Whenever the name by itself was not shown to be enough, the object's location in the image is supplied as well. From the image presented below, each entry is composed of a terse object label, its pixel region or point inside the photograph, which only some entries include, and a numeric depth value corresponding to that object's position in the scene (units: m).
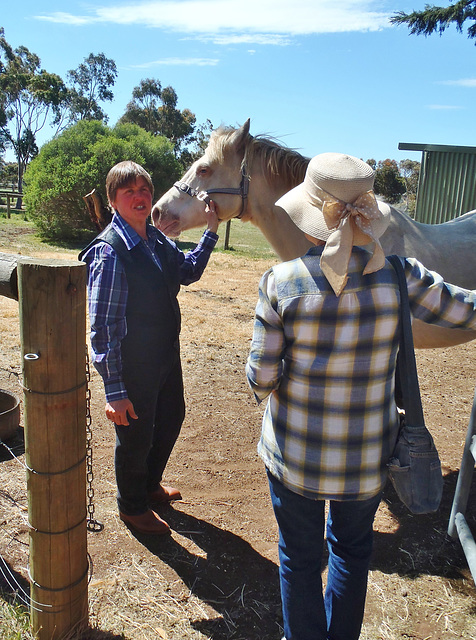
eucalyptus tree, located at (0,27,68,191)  39.78
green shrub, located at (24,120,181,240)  15.43
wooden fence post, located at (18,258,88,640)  1.80
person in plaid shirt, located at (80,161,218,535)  2.29
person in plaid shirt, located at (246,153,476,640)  1.53
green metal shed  10.87
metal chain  2.75
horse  3.49
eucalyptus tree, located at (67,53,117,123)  45.81
